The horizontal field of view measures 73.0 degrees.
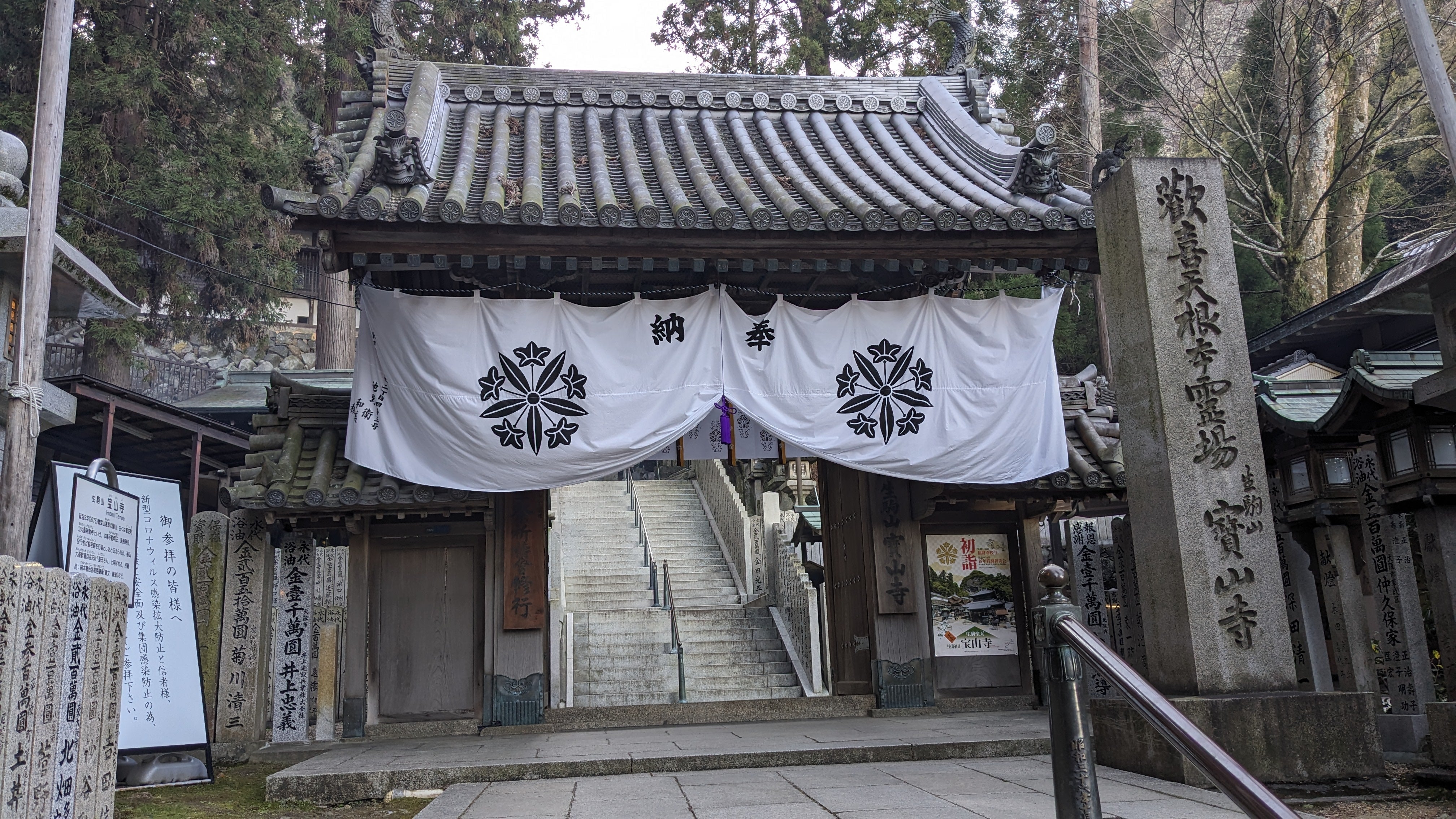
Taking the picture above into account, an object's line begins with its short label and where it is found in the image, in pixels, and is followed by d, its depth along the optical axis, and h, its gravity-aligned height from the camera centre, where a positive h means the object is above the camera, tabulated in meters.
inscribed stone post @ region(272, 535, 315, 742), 10.04 -0.07
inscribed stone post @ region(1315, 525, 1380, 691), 9.97 -0.30
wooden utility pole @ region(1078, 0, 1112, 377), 21.17 +10.66
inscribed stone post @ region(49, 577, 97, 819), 4.94 -0.30
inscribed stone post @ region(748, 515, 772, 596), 17.77 +1.02
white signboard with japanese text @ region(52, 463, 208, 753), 8.14 -0.02
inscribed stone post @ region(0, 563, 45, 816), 4.39 -0.22
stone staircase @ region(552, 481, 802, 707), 14.12 -0.08
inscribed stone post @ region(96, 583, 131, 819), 5.54 -0.36
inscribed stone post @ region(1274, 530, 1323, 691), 10.67 -0.51
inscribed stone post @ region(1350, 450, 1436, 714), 9.30 -0.25
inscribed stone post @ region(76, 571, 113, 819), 5.23 -0.33
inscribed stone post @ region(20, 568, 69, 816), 4.65 -0.23
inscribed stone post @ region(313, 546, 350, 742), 10.12 -0.36
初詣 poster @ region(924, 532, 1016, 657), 11.80 +0.03
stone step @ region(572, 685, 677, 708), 13.62 -1.14
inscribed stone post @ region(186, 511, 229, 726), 10.07 +0.56
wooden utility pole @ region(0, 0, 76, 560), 7.68 +2.06
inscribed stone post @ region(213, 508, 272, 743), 9.96 +0.04
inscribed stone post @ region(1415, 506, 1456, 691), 8.24 +0.07
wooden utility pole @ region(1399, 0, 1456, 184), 9.80 +5.04
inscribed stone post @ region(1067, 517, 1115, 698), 12.17 +0.09
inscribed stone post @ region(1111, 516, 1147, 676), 11.76 -0.12
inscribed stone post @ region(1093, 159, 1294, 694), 6.70 +1.07
